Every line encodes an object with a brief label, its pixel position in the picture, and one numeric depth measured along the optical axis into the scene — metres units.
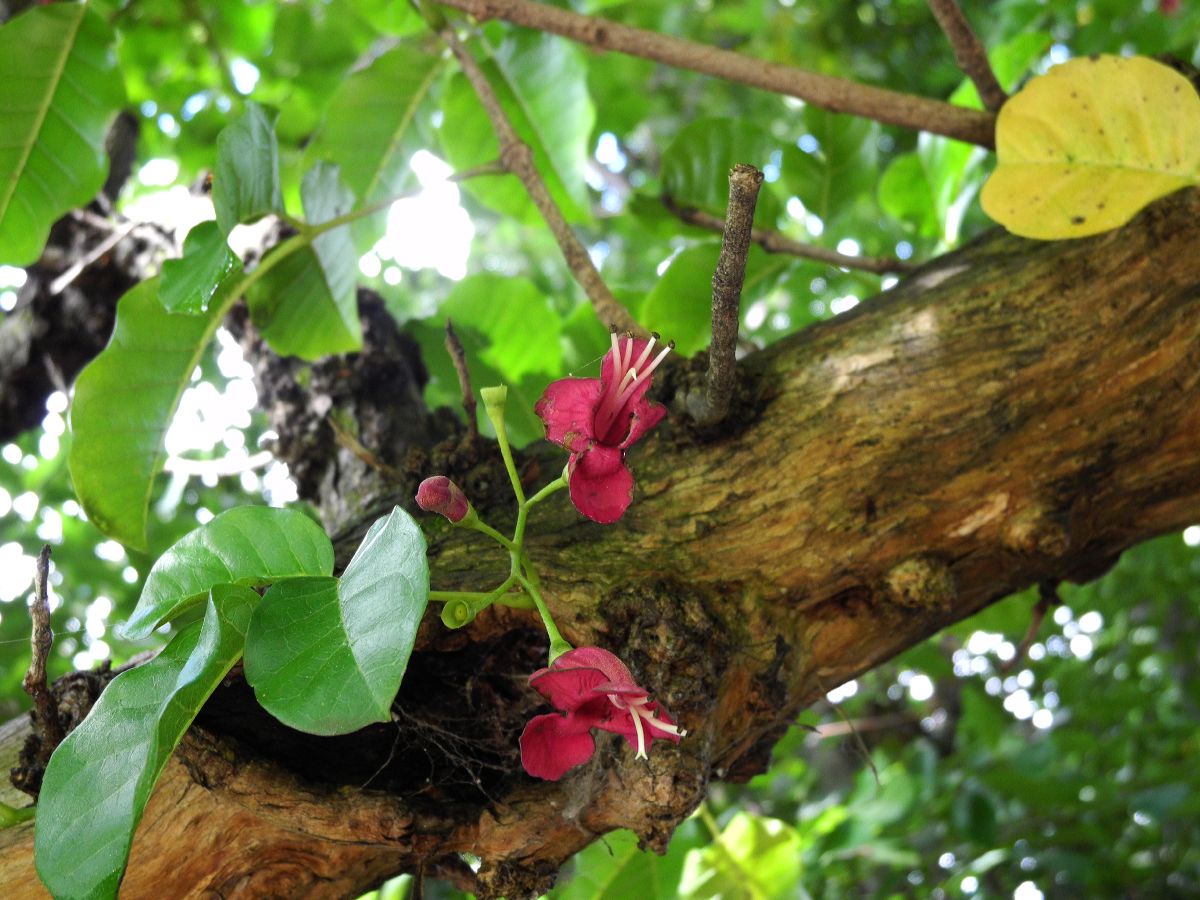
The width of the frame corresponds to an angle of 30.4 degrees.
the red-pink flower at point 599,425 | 0.36
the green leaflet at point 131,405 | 0.44
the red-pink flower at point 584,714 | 0.34
